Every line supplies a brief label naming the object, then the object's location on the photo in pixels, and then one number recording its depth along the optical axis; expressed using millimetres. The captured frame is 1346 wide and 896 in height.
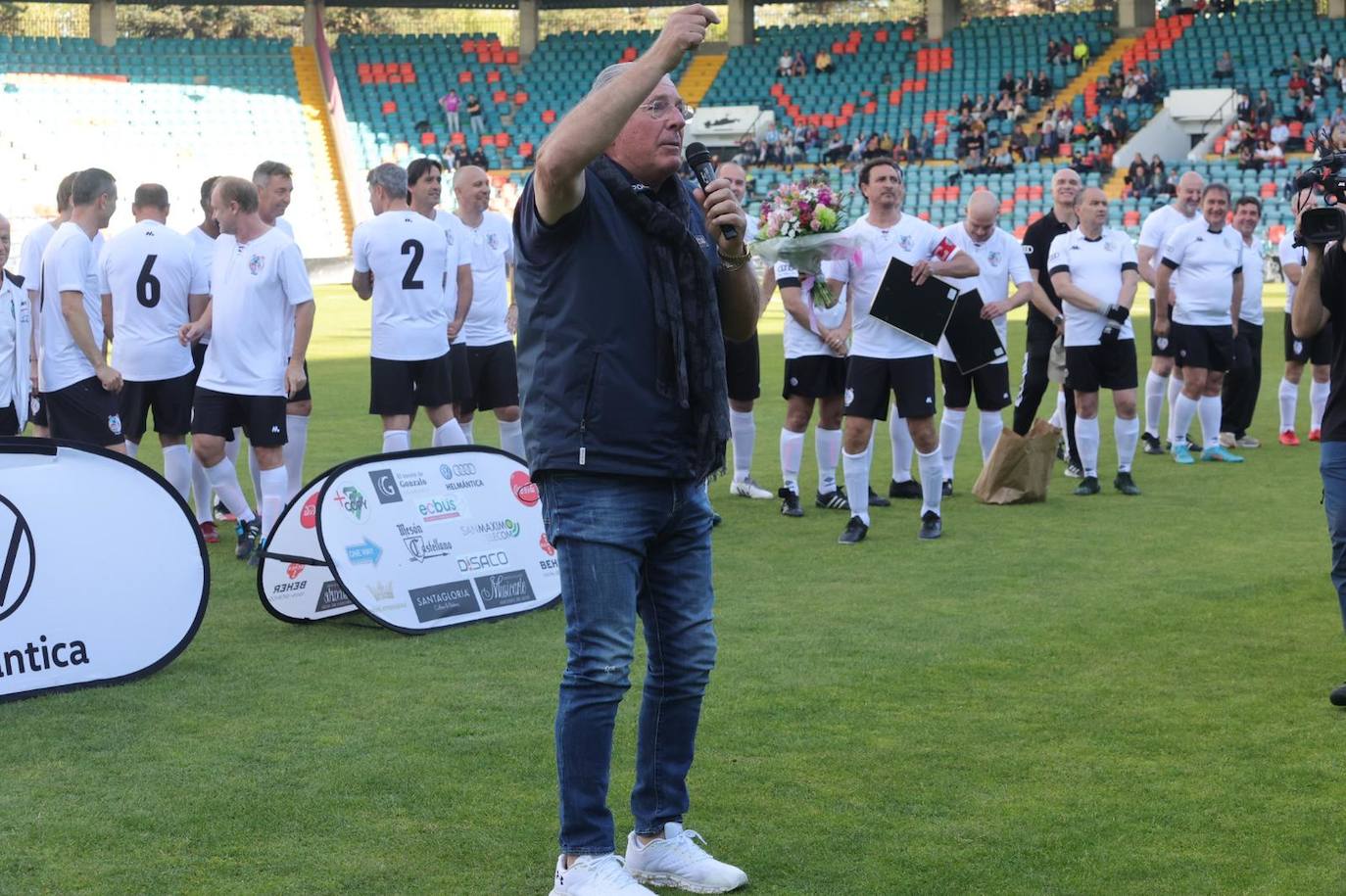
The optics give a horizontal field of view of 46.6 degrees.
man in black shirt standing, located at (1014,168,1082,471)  11234
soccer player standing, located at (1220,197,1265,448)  12422
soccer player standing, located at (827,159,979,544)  9023
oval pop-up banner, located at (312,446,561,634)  6746
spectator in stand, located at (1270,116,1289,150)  35344
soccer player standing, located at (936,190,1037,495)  10453
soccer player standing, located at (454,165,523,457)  9859
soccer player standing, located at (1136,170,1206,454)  11852
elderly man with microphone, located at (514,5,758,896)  3646
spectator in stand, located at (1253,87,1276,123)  36938
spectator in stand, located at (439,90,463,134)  45219
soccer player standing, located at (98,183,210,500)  8844
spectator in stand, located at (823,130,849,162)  40656
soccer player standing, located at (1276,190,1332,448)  12311
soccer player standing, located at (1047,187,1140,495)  10594
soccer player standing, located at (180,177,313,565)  7988
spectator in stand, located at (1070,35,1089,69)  43188
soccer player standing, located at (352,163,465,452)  8836
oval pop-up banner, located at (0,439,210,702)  5738
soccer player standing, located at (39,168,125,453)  8094
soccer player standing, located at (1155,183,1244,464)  11672
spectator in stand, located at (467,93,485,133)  45031
